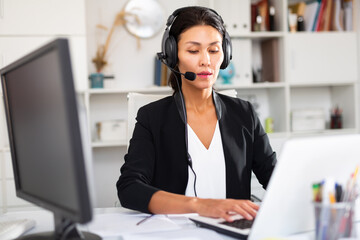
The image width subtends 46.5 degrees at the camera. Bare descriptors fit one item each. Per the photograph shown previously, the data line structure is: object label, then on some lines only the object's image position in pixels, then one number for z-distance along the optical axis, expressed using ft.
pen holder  2.46
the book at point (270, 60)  10.48
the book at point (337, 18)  10.48
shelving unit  10.03
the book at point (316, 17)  10.38
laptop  2.56
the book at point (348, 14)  10.61
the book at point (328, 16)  10.44
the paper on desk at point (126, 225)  3.30
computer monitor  2.27
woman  4.68
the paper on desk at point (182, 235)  3.08
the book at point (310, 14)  10.42
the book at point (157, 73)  10.03
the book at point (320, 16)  10.37
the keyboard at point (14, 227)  3.21
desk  3.13
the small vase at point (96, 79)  9.71
